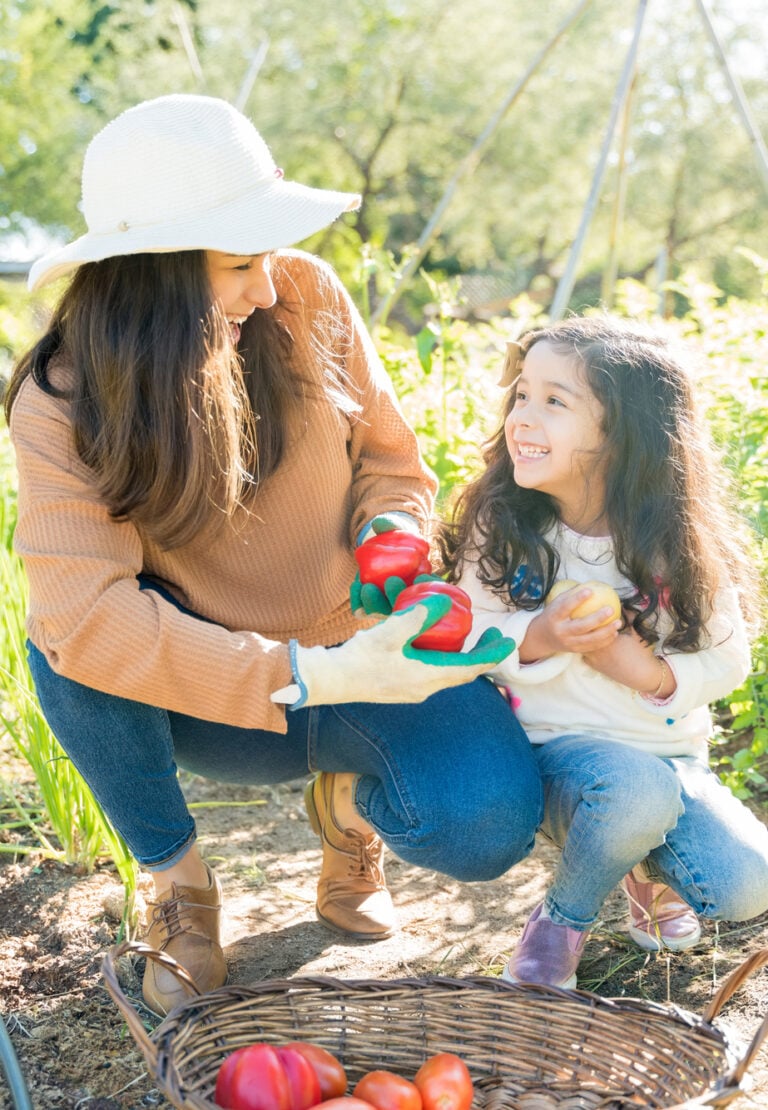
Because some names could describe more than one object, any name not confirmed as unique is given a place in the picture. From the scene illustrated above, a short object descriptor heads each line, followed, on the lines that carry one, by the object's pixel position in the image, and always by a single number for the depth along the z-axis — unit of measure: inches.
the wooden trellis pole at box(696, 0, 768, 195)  150.7
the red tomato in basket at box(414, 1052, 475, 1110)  49.7
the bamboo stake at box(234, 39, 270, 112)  178.4
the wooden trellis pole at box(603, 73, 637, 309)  152.0
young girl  62.2
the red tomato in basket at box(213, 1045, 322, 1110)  47.9
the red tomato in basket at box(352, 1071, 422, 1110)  48.8
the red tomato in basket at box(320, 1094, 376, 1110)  46.7
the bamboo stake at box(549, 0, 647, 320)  143.3
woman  57.8
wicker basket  52.3
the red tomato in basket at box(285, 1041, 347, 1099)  51.4
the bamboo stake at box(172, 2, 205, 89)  192.5
